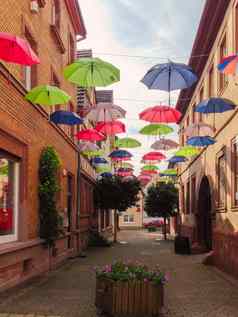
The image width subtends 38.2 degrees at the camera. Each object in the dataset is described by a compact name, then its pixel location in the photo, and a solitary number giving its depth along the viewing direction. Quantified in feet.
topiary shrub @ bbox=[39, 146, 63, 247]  31.08
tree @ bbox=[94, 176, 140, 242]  70.94
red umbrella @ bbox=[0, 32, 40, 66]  18.29
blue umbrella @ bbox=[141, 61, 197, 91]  27.87
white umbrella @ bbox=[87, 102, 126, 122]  34.76
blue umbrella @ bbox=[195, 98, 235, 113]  30.05
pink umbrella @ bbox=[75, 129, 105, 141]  38.77
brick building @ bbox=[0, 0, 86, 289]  24.17
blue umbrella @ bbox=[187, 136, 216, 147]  36.77
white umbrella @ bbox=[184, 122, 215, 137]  37.47
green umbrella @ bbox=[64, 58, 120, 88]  25.69
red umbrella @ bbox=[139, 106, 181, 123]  34.33
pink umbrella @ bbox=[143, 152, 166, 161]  55.45
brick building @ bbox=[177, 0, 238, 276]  32.31
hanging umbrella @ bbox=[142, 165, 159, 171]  70.25
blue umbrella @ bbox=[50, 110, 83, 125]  31.62
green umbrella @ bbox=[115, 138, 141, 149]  49.42
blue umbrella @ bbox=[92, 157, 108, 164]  62.35
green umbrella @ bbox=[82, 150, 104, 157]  50.45
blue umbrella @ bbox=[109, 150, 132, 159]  57.06
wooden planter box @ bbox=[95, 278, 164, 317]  16.91
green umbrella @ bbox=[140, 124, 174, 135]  37.76
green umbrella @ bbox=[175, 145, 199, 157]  46.35
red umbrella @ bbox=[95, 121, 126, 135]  37.44
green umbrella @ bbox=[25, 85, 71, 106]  25.94
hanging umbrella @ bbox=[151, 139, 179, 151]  48.70
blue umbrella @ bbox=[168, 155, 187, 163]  54.84
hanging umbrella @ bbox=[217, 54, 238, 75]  22.65
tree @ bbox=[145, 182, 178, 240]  82.81
